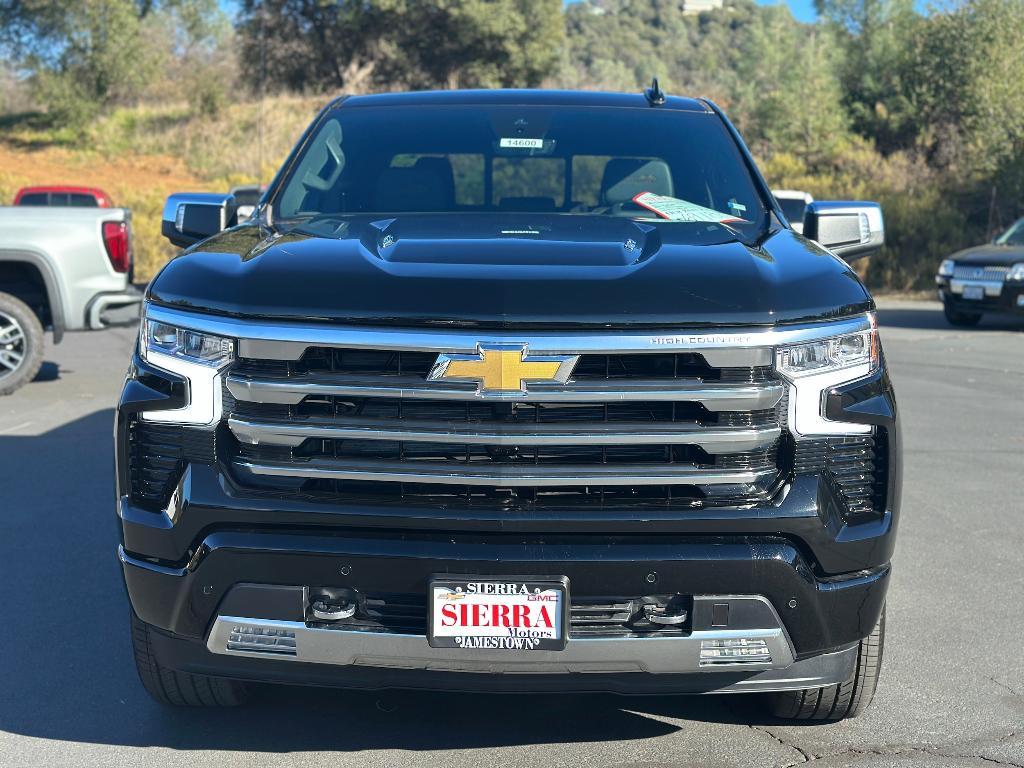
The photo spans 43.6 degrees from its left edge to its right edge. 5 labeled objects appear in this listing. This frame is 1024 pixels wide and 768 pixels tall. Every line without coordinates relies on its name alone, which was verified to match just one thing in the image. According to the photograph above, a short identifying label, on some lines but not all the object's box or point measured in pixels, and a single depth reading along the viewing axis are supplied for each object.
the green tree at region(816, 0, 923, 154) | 36.97
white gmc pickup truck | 10.23
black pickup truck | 3.07
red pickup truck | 22.95
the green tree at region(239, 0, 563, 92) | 44.56
